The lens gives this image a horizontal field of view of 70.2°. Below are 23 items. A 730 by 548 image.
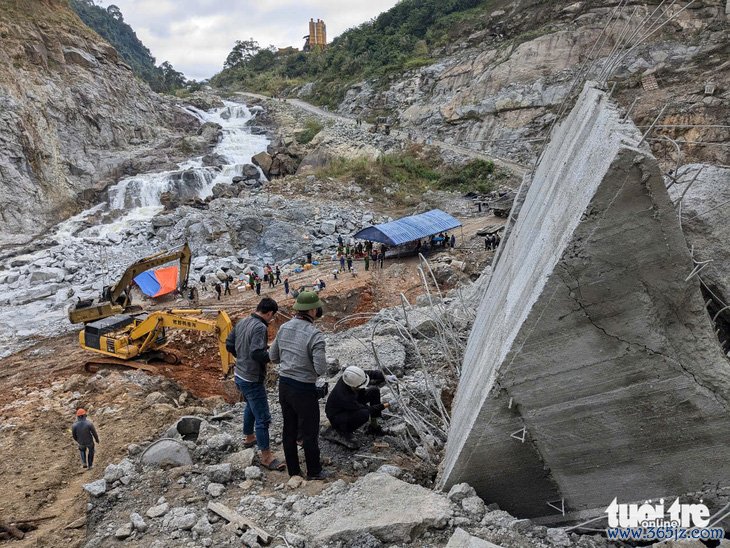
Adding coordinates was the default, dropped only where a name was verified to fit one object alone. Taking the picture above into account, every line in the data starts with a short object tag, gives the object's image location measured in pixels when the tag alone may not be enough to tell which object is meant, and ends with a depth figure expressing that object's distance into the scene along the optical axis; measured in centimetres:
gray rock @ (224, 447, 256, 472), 400
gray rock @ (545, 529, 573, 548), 269
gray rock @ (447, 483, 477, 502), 298
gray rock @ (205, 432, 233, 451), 439
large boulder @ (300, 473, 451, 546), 280
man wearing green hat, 369
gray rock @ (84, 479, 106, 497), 398
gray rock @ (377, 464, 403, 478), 363
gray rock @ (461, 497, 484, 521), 288
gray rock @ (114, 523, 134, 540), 337
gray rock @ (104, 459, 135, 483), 411
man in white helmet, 423
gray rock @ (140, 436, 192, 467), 425
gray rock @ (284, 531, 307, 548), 291
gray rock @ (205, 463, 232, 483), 384
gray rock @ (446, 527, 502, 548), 247
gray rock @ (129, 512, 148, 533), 338
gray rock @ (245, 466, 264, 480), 385
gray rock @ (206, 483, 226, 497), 364
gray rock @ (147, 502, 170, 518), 350
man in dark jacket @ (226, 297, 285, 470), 408
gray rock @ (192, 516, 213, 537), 319
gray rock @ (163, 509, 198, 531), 329
